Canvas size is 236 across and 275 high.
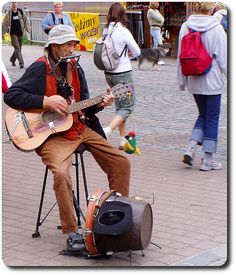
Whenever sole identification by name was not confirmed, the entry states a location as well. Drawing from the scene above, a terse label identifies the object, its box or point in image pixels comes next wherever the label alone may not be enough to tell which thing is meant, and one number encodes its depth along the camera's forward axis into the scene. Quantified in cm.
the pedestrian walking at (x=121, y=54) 817
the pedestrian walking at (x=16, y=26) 1734
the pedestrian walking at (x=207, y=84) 720
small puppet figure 782
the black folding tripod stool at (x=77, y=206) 536
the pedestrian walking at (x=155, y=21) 1767
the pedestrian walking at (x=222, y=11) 1059
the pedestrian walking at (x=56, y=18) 1179
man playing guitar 514
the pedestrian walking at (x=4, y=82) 611
